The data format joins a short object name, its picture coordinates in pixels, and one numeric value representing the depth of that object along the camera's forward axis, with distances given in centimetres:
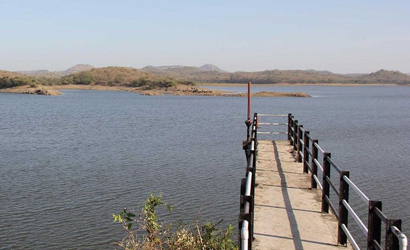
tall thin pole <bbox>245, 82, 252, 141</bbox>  1840
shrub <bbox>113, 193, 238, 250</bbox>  879
